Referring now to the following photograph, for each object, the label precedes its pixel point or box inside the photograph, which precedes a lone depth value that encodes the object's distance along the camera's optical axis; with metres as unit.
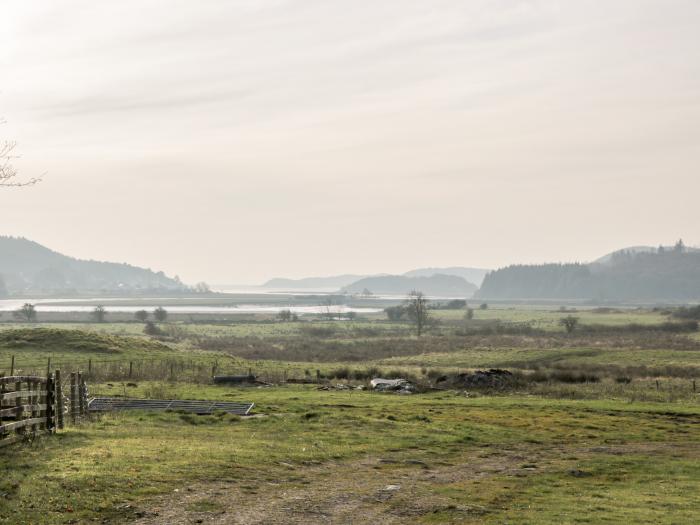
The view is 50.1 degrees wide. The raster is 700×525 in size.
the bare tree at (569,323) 168.31
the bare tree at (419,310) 176.86
